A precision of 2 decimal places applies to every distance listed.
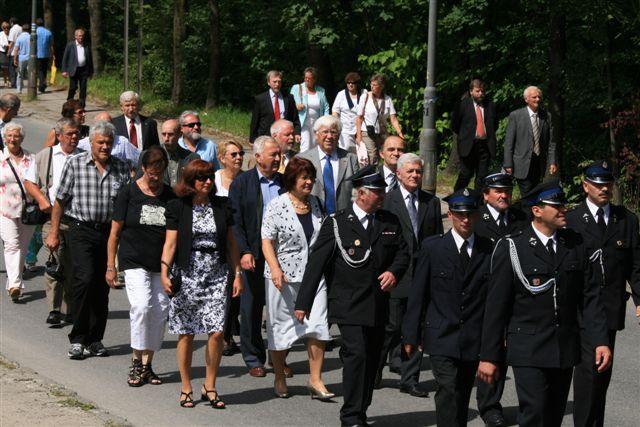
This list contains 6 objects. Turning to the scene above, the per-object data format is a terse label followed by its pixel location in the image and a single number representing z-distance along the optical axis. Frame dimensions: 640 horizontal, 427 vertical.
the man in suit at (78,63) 30.22
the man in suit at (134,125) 15.12
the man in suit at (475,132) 19.08
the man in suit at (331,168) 12.71
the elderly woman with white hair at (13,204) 14.75
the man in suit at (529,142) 17.81
